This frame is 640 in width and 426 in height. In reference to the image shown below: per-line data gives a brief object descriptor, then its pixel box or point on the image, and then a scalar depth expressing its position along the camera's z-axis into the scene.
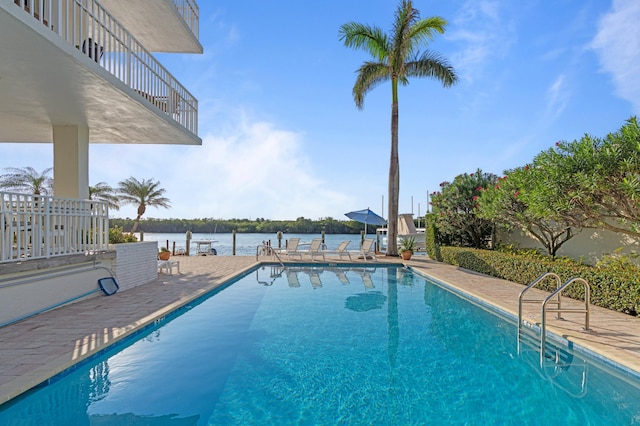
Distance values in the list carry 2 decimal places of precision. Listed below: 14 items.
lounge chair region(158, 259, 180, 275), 11.12
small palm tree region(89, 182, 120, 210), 23.95
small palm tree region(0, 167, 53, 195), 19.12
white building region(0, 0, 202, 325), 5.80
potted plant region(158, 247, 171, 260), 14.85
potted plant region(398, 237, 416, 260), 16.41
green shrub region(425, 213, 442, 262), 16.05
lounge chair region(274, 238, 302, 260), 15.98
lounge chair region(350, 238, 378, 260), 15.80
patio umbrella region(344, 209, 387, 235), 21.16
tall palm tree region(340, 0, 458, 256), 15.61
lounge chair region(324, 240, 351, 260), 15.84
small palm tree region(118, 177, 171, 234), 27.47
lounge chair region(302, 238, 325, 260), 15.70
